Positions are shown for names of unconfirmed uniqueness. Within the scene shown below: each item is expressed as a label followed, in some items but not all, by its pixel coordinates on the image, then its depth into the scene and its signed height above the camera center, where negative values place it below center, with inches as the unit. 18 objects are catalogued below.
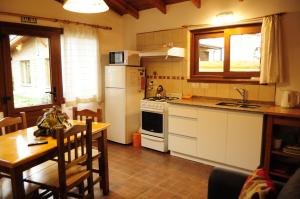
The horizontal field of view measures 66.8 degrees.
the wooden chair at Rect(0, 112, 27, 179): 89.5 -19.2
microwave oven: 154.5 +12.5
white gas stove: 144.9 -30.7
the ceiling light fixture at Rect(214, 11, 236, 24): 127.4 +33.2
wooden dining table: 62.4 -22.9
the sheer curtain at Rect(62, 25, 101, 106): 149.6 +8.4
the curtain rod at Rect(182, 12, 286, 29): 121.7 +30.3
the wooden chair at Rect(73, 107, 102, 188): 93.2 -18.5
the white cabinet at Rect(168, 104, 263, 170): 111.3 -31.8
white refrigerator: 157.2 -17.2
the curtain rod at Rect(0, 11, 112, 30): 122.7 +35.1
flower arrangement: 83.7 -17.5
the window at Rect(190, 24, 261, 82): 129.1 +13.4
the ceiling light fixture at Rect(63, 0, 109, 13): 76.2 +24.1
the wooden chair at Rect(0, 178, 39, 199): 69.8 -36.1
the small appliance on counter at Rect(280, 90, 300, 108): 111.9 -11.7
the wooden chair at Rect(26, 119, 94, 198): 69.5 -33.4
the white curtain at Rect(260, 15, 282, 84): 114.8 +12.9
